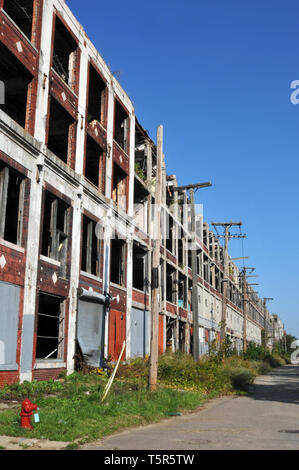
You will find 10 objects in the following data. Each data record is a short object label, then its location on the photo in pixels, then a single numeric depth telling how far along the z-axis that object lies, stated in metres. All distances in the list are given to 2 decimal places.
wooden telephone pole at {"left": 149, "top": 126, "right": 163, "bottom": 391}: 14.27
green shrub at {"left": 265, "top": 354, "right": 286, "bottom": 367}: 49.34
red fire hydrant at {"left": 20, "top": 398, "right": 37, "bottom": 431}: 8.33
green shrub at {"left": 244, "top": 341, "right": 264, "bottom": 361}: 40.35
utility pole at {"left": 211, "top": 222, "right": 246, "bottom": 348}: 34.56
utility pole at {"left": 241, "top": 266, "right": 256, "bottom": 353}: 53.28
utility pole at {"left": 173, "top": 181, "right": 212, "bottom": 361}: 23.55
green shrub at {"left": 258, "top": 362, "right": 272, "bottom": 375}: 34.90
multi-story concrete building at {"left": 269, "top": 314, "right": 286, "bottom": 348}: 123.62
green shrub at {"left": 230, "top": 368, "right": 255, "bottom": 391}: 20.08
